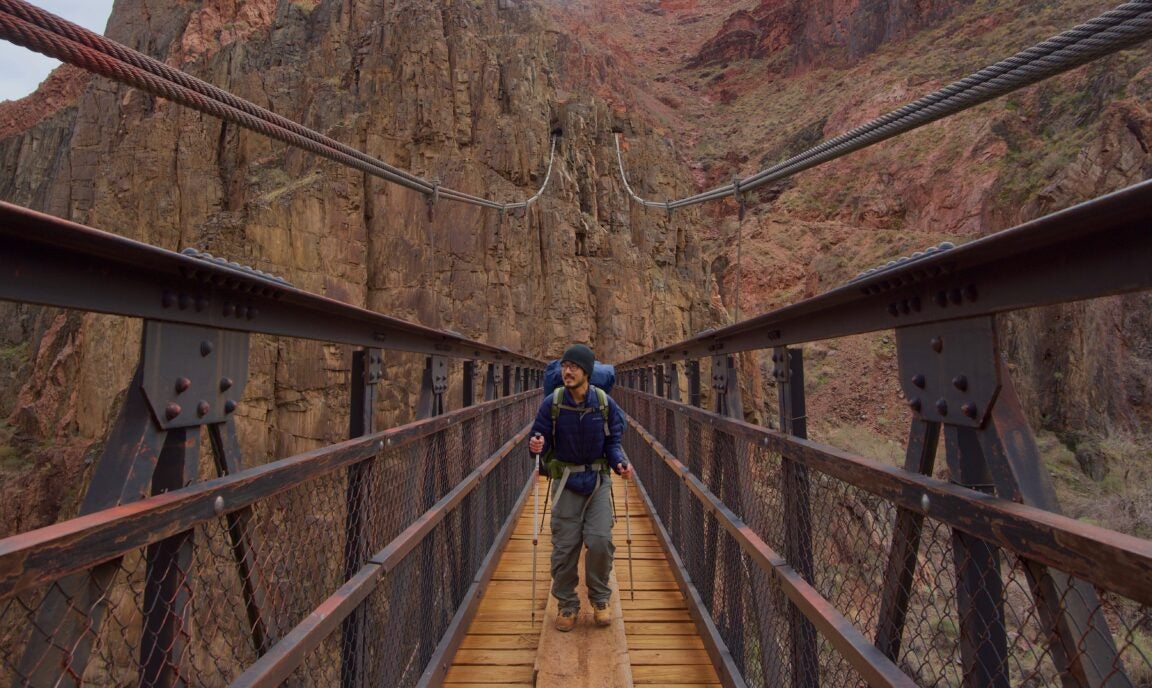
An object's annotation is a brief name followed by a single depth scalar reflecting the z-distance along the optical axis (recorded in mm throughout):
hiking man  3924
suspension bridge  1139
